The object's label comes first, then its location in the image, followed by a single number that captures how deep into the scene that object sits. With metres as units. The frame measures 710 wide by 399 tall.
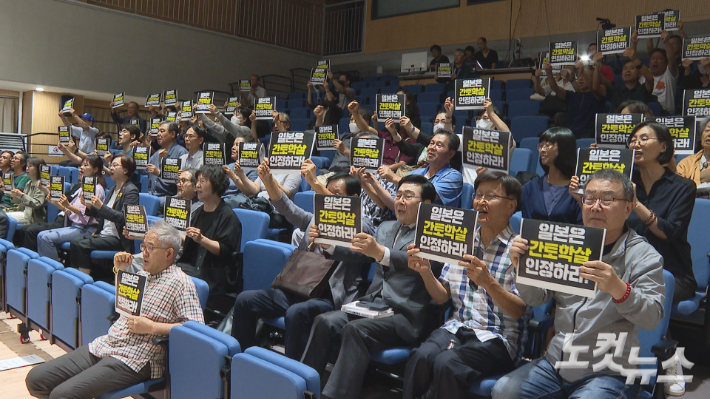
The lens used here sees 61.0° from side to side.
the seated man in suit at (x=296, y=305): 2.72
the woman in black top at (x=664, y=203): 2.57
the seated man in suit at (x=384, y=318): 2.32
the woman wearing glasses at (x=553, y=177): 2.94
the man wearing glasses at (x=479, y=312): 2.08
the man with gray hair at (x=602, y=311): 1.85
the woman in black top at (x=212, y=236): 3.41
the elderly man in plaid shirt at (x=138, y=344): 2.40
